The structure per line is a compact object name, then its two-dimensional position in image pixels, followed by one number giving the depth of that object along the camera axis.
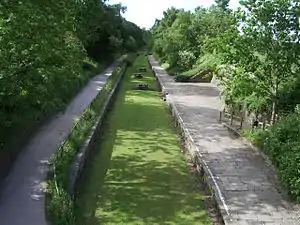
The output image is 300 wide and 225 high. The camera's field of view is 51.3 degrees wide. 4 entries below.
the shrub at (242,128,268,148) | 11.24
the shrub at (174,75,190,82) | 29.68
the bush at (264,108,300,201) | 8.20
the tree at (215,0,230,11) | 44.23
